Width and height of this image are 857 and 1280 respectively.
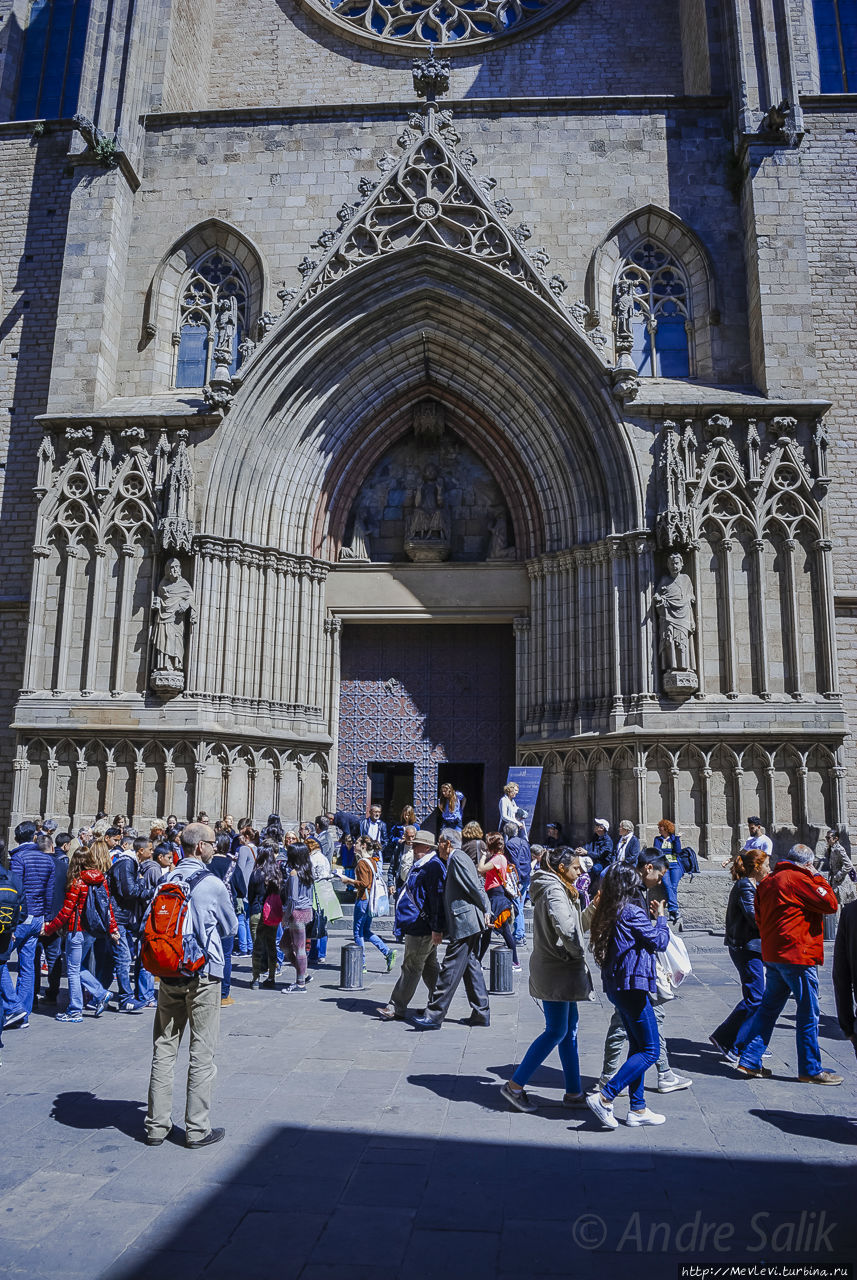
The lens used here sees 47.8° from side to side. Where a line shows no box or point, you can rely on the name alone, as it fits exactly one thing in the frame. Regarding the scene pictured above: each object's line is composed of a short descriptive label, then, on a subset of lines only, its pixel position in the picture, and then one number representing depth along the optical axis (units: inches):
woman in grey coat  237.6
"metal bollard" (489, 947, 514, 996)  382.6
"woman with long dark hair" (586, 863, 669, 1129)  225.3
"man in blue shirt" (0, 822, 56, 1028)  326.3
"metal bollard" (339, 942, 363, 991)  389.7
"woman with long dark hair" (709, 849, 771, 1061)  286.8
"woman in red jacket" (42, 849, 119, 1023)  349.4
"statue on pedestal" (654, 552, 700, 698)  592.1
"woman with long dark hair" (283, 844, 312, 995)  378.9
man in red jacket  263.9
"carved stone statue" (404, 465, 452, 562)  706.8
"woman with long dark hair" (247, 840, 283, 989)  384.2
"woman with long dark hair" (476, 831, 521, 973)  393.4
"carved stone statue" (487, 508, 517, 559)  708.7
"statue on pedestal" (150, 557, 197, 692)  616.7
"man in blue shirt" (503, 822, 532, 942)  465.1
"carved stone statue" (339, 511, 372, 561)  716.0
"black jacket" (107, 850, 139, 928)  368.2
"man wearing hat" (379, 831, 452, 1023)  326.6
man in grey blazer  316.5
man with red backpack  213.2
